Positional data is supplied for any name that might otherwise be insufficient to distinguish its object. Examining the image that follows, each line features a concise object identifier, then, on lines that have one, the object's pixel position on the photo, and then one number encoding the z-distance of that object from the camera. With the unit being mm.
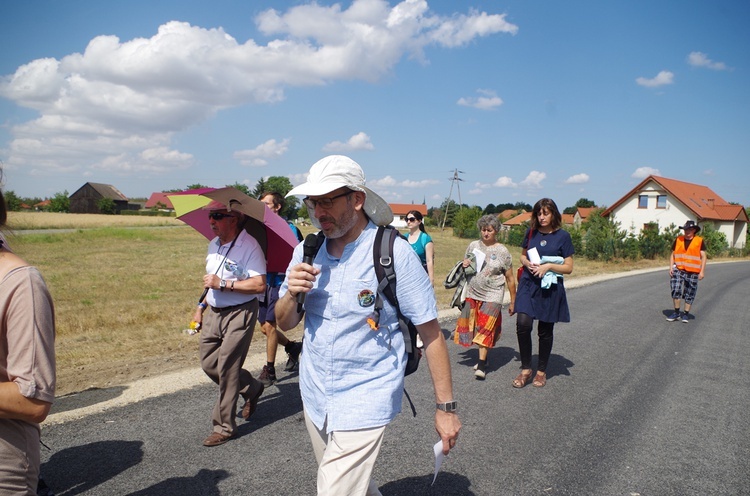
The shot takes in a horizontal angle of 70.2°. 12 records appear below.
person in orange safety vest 10852
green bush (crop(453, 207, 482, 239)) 63906
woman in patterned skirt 6320
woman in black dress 5844
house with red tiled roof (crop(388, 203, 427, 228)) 114750
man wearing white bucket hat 2287
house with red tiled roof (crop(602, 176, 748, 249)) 45406
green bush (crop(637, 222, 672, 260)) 32000
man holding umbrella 4234
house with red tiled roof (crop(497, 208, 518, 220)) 109062
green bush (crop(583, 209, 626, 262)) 30797
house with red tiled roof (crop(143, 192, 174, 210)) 106838
